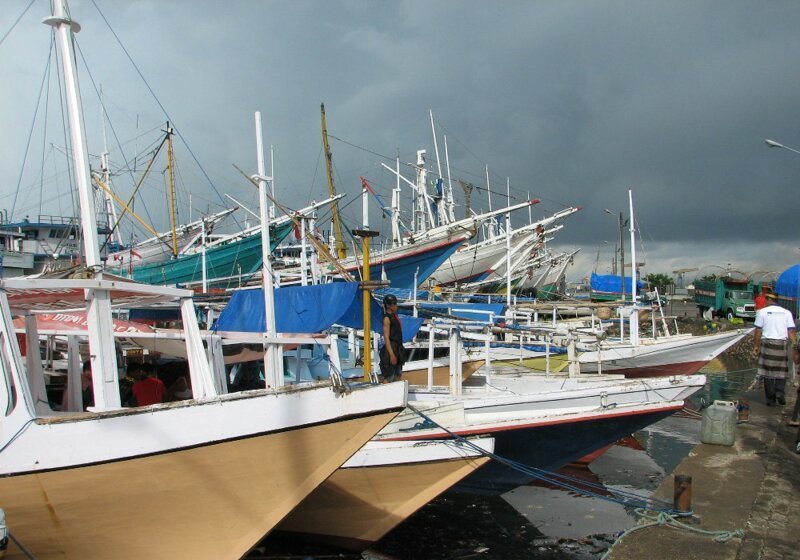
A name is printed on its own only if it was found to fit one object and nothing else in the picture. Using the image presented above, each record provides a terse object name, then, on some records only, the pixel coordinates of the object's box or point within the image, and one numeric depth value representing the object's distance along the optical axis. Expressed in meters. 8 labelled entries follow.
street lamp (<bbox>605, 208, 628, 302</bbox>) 31.20
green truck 43.56
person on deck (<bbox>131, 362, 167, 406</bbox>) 8.53
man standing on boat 9.25
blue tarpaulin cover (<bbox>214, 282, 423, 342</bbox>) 10.23
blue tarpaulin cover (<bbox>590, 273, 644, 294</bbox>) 53.08
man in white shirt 12.70
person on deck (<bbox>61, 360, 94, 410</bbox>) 9.31
